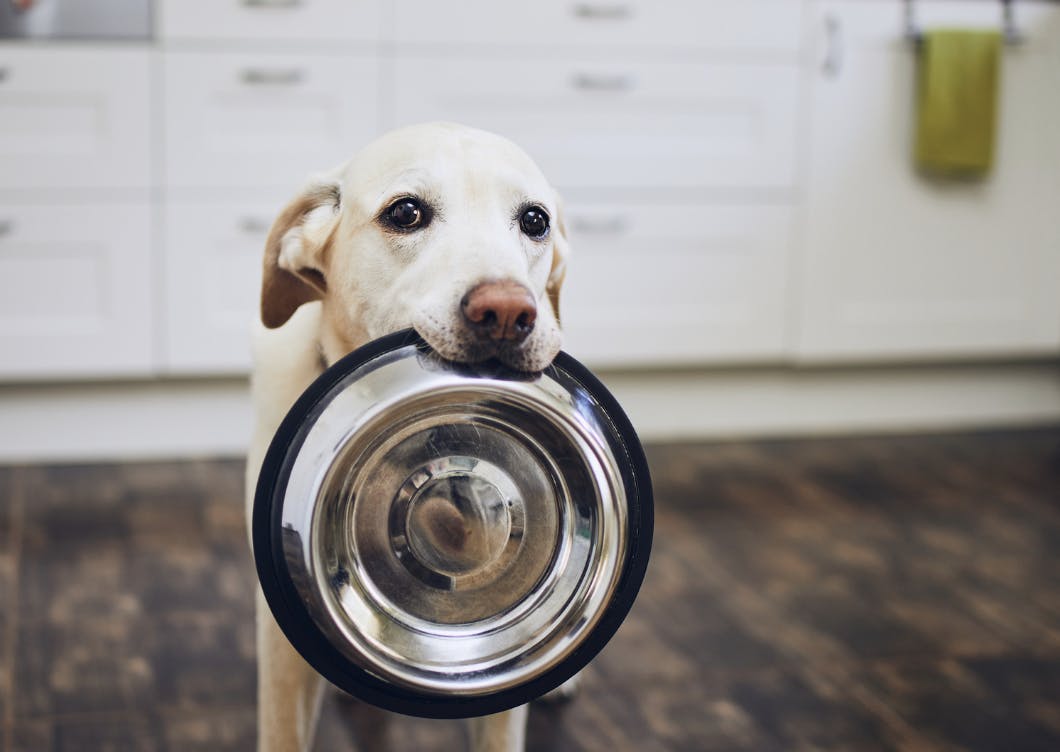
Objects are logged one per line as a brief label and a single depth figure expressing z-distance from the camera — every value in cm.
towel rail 272
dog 95
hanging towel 270
